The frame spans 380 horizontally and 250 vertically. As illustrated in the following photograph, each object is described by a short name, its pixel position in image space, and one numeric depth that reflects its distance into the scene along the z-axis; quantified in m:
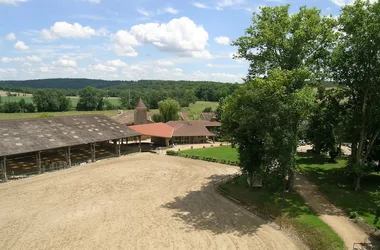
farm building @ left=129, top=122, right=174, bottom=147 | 52.34
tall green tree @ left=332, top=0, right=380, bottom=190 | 24.19
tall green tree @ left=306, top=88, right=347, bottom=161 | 29.31
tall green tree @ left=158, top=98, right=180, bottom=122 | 71.56
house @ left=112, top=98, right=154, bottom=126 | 67.31
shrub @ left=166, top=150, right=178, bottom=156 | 45.88
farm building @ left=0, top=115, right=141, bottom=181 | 34.62
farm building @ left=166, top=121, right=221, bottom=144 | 55.07
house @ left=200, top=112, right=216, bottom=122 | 77.90
